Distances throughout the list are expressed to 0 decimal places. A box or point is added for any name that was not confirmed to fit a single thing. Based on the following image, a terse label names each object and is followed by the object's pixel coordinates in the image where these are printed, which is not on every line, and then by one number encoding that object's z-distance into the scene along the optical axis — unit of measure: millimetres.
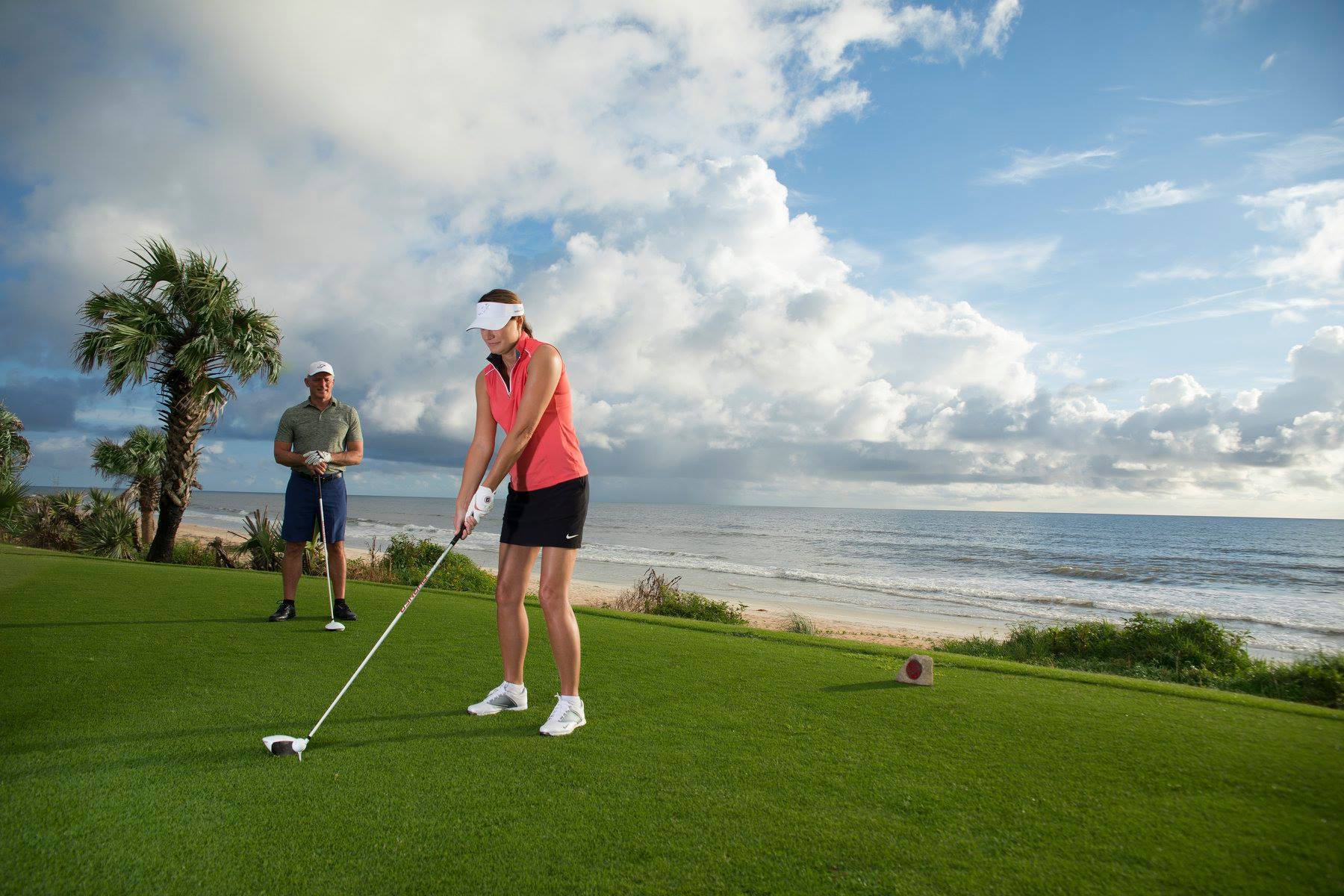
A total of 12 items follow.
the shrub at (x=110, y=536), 12805
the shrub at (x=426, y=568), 12047
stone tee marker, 3791
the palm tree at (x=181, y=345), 11352
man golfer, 5516
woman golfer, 3207
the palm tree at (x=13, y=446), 17453
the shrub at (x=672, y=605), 11820
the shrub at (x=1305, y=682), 5656
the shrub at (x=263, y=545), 10688
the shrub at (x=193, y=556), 12016
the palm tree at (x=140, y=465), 16031
